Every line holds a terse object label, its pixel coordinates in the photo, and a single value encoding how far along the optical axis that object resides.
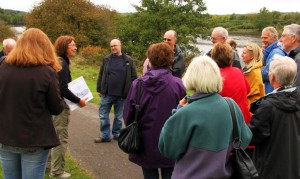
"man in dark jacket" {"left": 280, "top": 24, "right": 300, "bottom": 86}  4.79
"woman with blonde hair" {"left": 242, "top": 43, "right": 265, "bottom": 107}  4.67
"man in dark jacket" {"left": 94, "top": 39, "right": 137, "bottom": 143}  6.46
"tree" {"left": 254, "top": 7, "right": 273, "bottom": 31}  57.53
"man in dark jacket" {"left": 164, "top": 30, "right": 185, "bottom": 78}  5.83
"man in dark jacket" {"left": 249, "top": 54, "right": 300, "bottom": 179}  3.21
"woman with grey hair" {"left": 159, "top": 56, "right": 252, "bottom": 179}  2.63
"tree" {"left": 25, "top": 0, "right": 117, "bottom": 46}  33.38
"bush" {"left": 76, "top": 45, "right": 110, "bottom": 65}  27.28
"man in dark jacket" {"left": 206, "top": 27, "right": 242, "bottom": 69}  5.55
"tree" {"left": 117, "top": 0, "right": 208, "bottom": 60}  33.59
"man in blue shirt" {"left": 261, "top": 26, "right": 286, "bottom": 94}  6.10
